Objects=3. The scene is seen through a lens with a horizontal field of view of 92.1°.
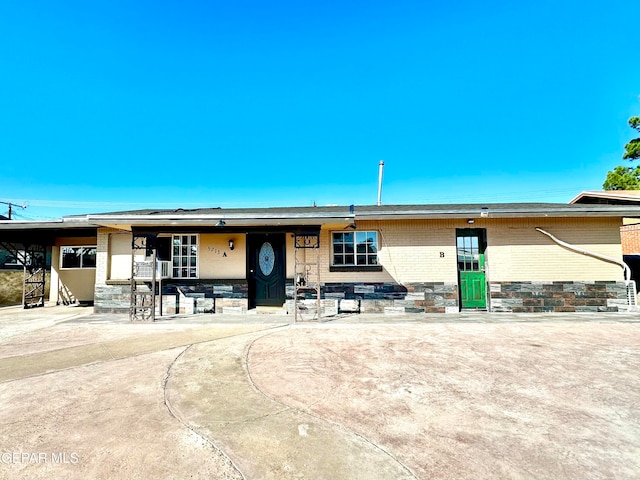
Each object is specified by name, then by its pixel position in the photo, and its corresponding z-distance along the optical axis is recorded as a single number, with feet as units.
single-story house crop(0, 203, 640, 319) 26.89
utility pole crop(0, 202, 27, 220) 88.16
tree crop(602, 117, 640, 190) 56.59
